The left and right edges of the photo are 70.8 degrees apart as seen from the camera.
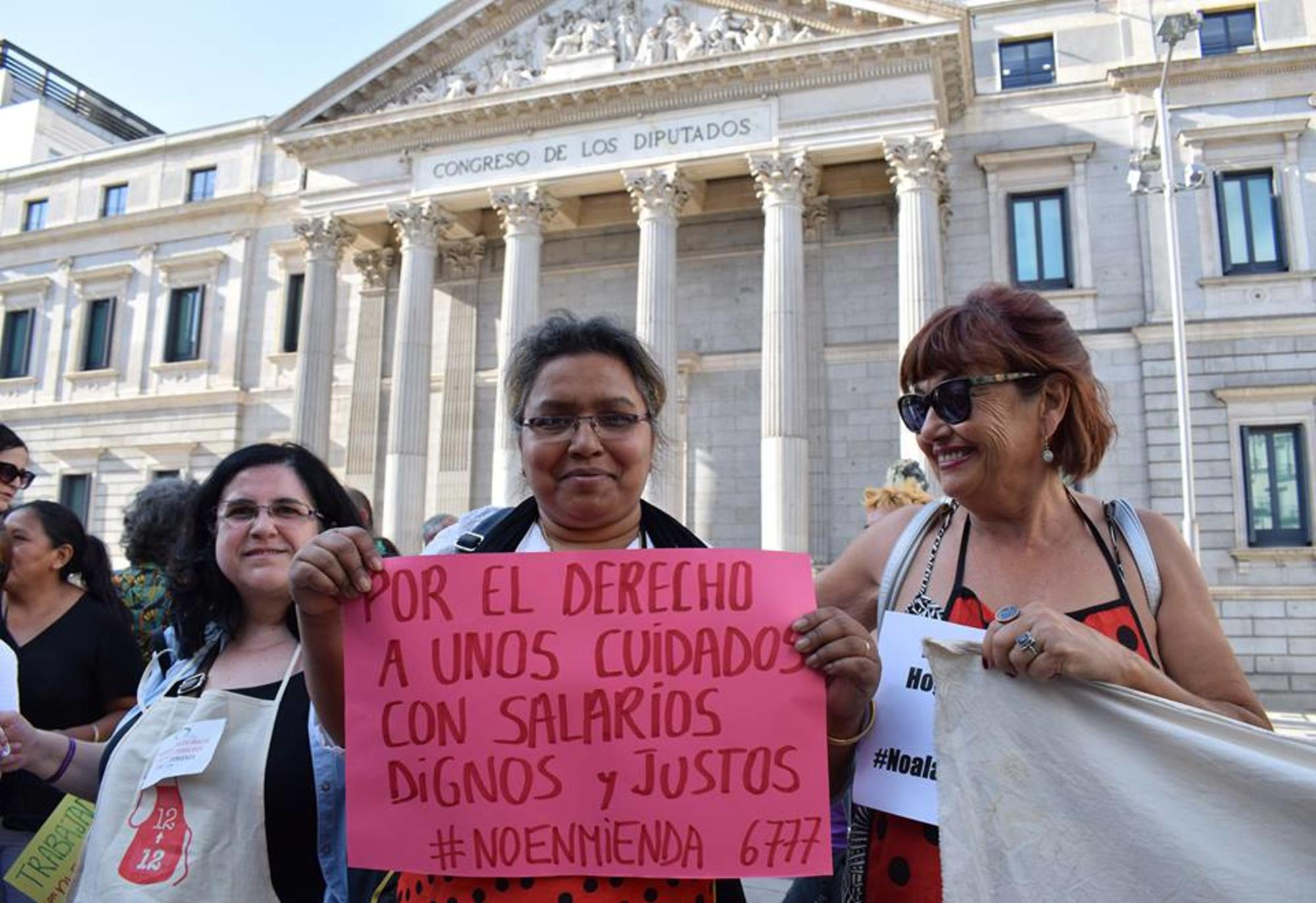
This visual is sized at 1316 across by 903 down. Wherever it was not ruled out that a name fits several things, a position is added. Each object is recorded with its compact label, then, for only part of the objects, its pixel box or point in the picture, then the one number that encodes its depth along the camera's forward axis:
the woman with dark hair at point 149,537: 4.64
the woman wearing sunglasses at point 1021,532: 2.05
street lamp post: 15.36
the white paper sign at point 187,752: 2.35
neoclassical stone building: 18.25
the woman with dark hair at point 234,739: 2.33
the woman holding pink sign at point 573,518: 1.97
